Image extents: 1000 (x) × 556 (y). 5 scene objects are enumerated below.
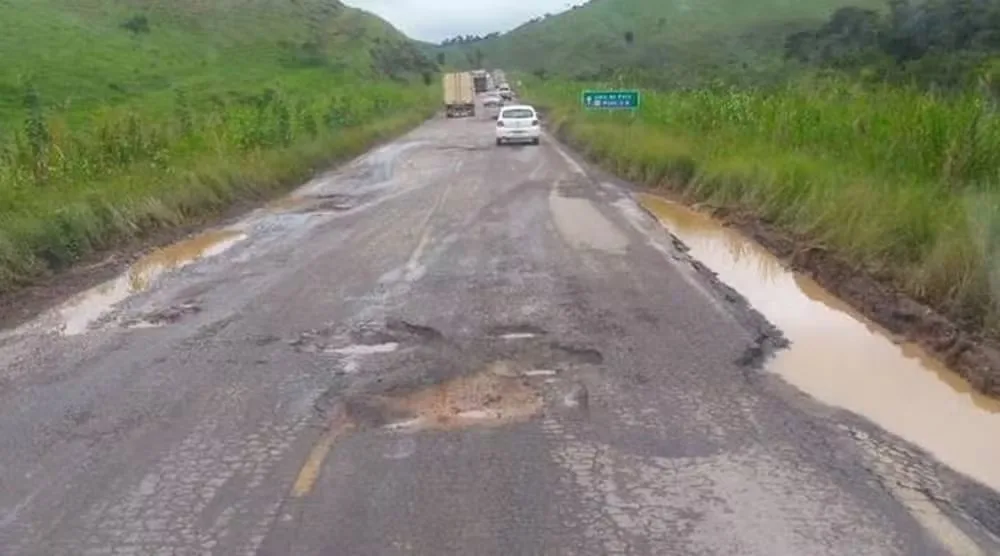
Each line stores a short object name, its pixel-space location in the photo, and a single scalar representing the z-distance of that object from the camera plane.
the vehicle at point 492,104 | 83.62
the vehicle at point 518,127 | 43.69
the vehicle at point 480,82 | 110.97
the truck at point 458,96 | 79.69
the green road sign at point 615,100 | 37.81
